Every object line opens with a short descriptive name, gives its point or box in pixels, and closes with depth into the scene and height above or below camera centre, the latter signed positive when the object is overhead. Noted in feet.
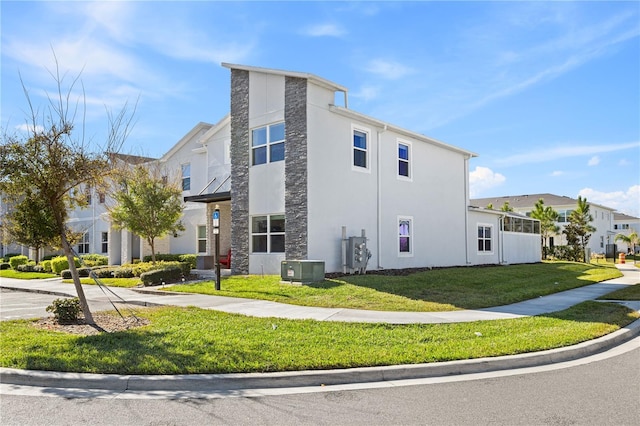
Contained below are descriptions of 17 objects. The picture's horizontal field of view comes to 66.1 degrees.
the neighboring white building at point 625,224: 270.46 +7.17
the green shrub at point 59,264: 86.79 -4.27
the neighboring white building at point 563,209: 198.29 +11.95
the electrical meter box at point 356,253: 59.32 -1.77
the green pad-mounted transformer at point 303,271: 51.03 -3.36
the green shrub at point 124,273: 71.97 -4.88
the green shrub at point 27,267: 95.90 -5.32
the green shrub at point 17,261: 104.68 -4.42
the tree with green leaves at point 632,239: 215.31 -0.96
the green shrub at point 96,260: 96.94 -4.00
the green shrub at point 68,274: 75.87 -5.27
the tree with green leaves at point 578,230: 138.31 +2.00
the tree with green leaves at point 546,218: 148.56 +5.98
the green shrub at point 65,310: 32.14 -4.58
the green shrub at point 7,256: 122.13 -4.28
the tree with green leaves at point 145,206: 69.41 +4.84
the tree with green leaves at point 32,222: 31.53 +1.18
